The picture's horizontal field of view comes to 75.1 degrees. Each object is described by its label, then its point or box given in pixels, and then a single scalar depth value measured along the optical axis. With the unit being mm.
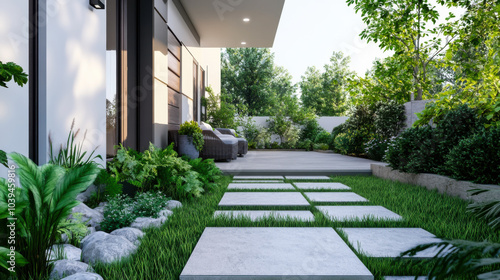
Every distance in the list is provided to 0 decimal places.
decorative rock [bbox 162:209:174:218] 2347
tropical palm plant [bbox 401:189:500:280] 768
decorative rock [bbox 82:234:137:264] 1501
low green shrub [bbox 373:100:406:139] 8141
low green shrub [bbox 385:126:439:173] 3691
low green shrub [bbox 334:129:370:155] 9115
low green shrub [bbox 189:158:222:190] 3400
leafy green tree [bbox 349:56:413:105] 7402
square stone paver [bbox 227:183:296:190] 3666
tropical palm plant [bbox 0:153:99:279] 1252
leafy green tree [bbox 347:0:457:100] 6531
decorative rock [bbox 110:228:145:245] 1818
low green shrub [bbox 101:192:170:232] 2049
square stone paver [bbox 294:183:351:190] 3684
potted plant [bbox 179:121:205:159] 5738
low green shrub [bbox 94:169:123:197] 2578
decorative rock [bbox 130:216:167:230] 2075
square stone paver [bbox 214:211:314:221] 2291
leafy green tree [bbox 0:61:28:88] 1212
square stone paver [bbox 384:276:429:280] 1312
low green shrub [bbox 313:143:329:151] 12641
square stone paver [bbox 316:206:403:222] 2283
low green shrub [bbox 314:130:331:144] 13430
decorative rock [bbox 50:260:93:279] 1314
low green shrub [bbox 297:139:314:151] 13591
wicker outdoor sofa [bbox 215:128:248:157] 8320
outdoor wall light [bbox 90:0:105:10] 3100
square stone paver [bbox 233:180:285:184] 4250
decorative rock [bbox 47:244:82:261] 1513
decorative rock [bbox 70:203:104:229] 2098
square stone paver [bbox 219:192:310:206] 2797
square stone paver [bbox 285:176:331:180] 4586
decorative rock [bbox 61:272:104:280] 1203
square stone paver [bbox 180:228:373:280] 1329
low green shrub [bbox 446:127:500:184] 2748
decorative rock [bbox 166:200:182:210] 2673
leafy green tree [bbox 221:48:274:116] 23266
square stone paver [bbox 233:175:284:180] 4656
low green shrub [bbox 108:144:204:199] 2846
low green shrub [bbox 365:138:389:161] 7372
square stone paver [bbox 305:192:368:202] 2947
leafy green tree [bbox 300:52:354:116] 26562
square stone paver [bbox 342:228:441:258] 1595
